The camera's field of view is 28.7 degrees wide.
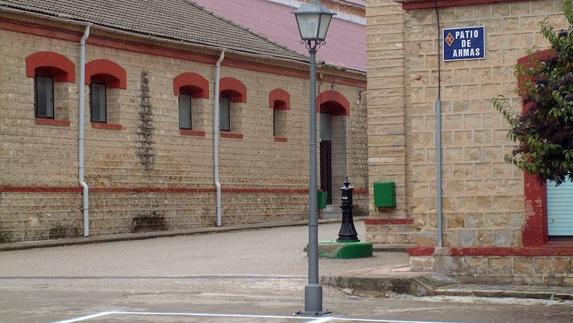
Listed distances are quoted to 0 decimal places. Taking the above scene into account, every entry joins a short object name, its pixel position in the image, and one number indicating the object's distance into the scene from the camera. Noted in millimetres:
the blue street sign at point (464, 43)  15602
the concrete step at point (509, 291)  14090
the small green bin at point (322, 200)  34688
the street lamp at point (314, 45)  13492
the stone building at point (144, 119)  26672
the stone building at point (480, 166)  15242
